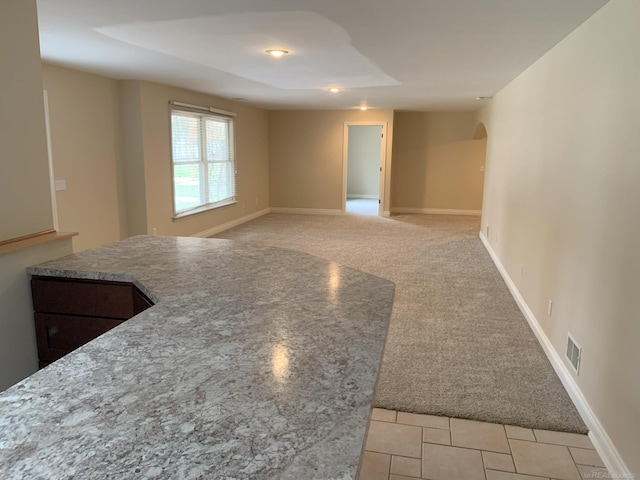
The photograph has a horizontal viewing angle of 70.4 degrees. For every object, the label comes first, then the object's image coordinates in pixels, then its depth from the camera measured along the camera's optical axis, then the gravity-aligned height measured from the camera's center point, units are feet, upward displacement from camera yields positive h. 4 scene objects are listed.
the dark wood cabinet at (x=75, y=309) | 6.19 -2.09
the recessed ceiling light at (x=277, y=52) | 11.73 +2.87
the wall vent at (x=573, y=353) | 8.27 -3.45
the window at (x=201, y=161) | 20.40 -0.02
